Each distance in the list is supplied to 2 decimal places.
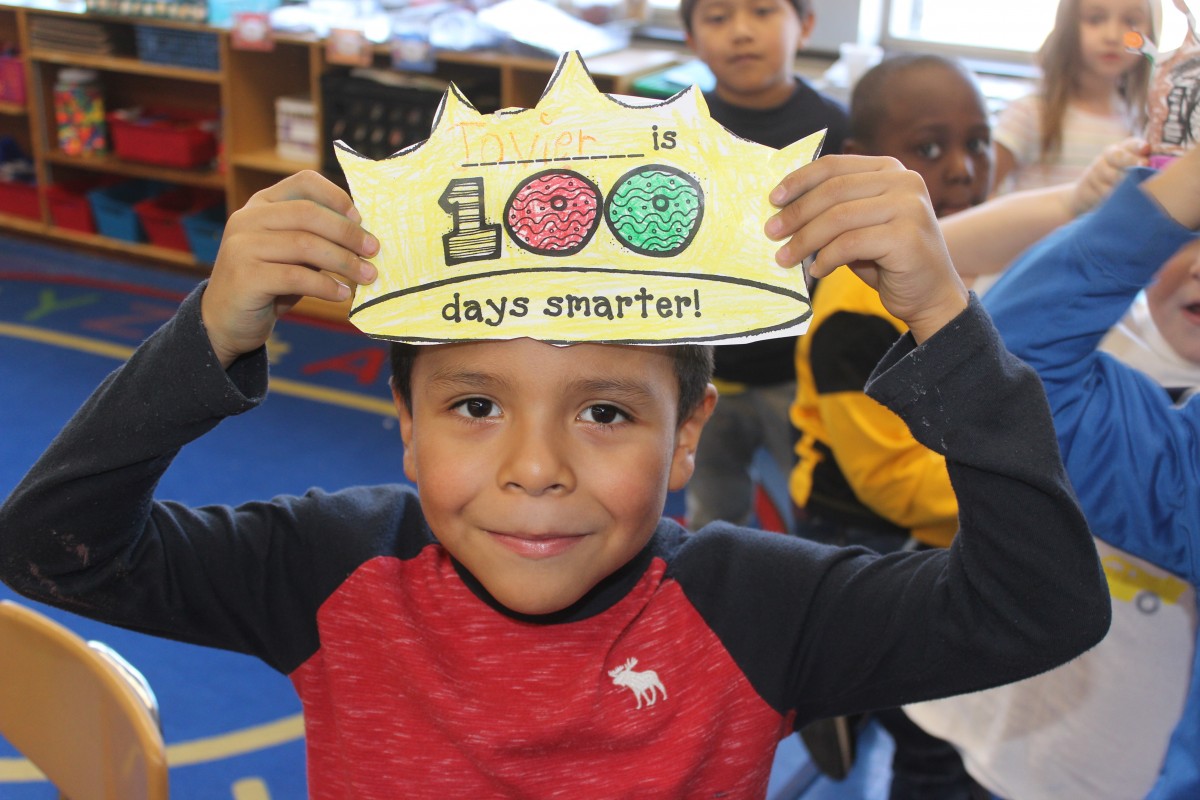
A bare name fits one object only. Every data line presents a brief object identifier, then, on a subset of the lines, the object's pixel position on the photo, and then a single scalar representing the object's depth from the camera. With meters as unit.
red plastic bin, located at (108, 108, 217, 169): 4.27
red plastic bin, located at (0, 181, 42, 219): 4.69
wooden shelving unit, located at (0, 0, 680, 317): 3.70
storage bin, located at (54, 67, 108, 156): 4.45
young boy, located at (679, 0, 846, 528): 2.27
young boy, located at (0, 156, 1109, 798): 0.81
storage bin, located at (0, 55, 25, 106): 4.53
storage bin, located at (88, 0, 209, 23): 4.05
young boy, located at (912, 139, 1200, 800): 1.03
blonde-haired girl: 2.46
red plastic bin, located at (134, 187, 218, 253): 4.40
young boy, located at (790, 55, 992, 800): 1.65
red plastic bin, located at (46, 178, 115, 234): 4.57
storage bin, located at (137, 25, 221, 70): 4.12
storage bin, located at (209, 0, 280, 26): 4.04
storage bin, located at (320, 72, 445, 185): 3.62
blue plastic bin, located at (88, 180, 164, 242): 4.48
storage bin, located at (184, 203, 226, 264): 4.27
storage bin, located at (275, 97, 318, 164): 4.02
